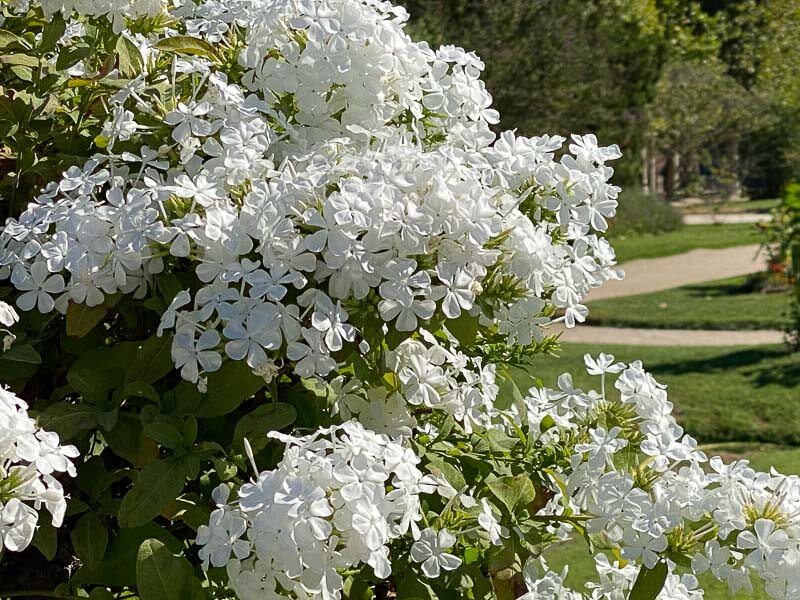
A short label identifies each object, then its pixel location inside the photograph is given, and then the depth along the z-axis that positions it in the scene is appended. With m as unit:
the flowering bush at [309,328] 1.25
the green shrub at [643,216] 21.55
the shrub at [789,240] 9.21
